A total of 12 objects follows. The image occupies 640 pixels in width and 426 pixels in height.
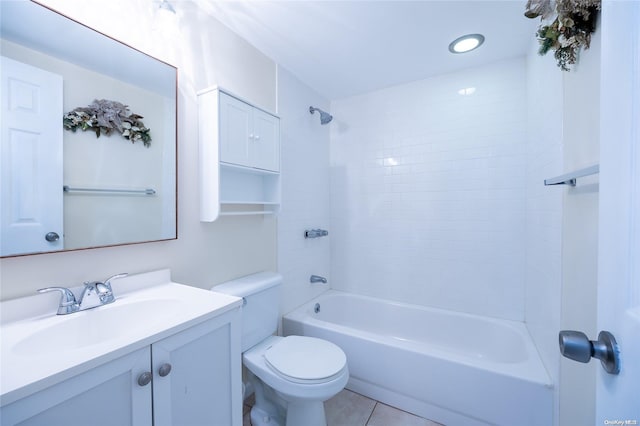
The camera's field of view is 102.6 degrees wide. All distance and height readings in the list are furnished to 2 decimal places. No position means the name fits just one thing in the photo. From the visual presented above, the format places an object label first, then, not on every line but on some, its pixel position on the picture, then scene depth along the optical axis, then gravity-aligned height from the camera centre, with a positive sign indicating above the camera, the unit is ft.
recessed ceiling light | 5.61 +3.80
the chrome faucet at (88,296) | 3.13 -1.10
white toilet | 4.23 -2.71
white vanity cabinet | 2.03 -1.71
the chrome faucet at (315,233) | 7.70 -0.67
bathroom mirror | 2.91 +1.00
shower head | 7.77 +2.89
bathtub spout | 7.88 -2.10
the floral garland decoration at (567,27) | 2.56 +1.99
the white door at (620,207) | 1.26 +0.02
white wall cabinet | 4.65 +1.11
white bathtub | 4.52 -3.26
